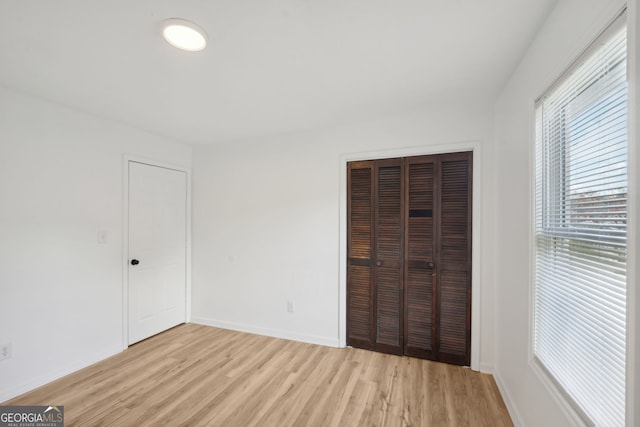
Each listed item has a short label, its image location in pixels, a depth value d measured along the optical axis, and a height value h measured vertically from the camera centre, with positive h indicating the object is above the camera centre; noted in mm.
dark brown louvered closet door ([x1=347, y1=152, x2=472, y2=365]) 2506 -406
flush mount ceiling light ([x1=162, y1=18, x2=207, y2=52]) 1399 +983
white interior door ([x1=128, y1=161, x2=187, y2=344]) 3021 -436
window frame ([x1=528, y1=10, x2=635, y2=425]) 841 -15
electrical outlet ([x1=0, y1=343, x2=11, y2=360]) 2063 -1079
